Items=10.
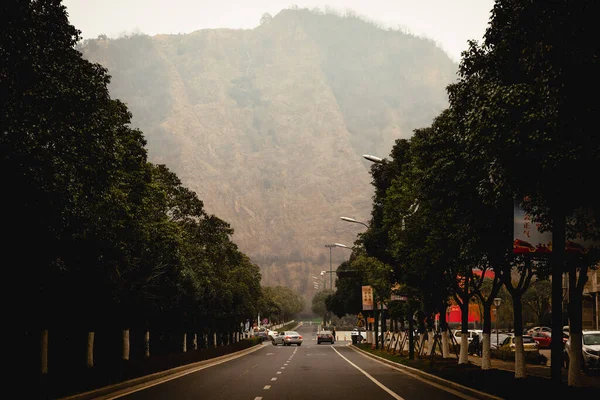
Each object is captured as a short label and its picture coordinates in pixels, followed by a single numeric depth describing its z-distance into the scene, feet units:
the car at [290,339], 309.01
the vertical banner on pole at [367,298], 237.41
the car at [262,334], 454.40
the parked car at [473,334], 211.06
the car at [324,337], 333.62
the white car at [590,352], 115.85
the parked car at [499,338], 212.25
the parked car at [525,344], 172.76
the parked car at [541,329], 253.90
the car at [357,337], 317.11
